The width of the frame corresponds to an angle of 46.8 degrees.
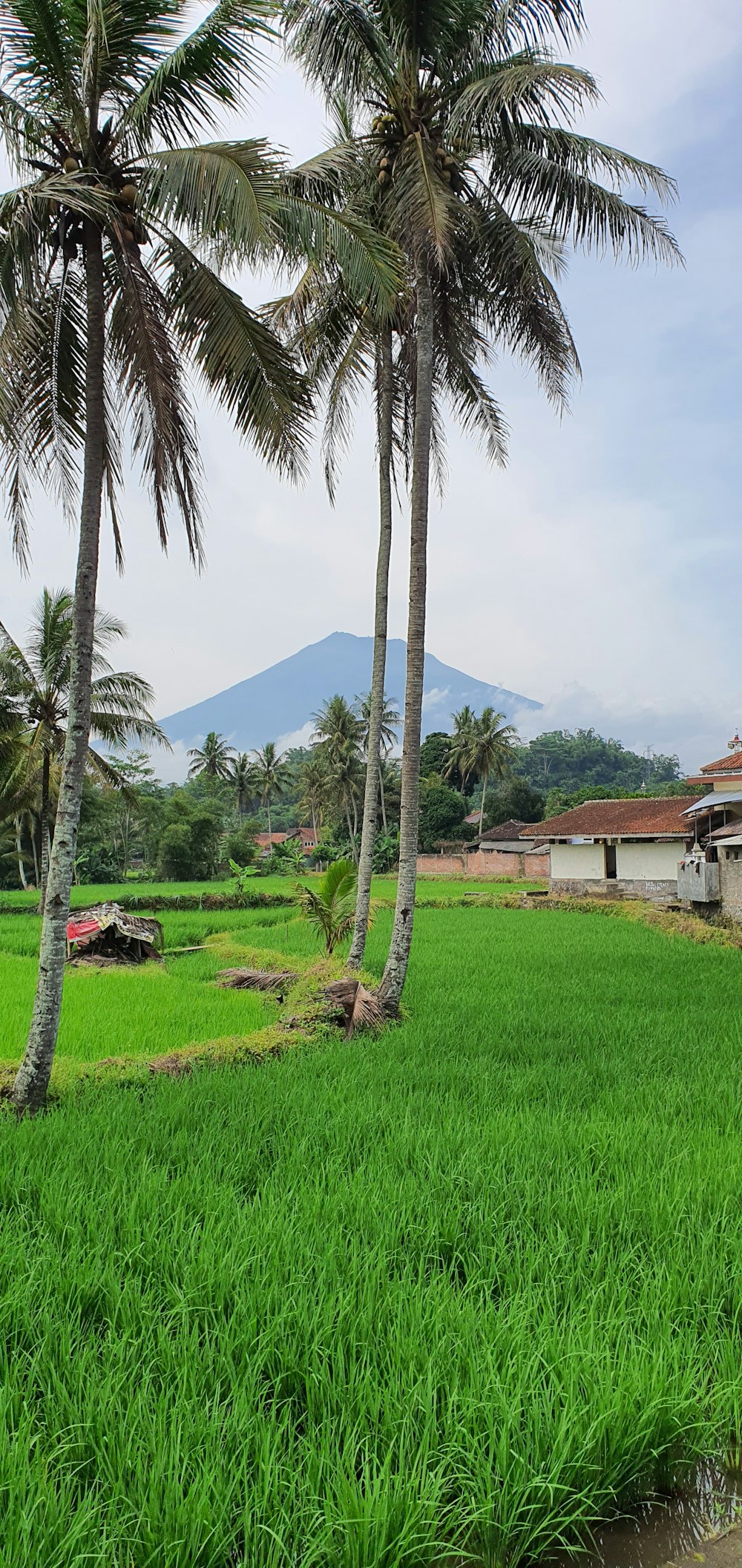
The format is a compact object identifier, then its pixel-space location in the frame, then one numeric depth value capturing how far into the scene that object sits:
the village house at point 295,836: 58.37
